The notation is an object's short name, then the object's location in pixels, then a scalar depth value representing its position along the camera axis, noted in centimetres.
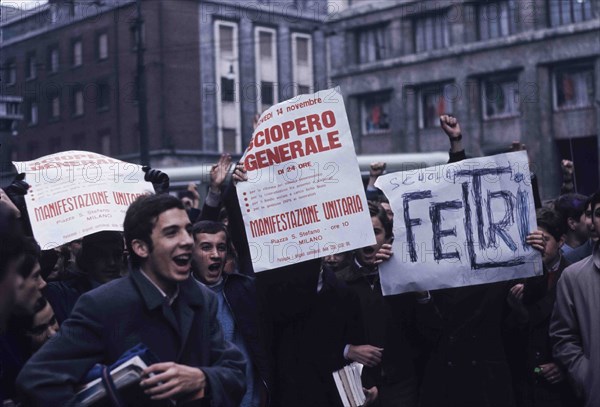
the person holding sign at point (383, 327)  533
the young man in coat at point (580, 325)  449
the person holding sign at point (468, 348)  515
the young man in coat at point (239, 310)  478
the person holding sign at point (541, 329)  500
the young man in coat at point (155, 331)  313
